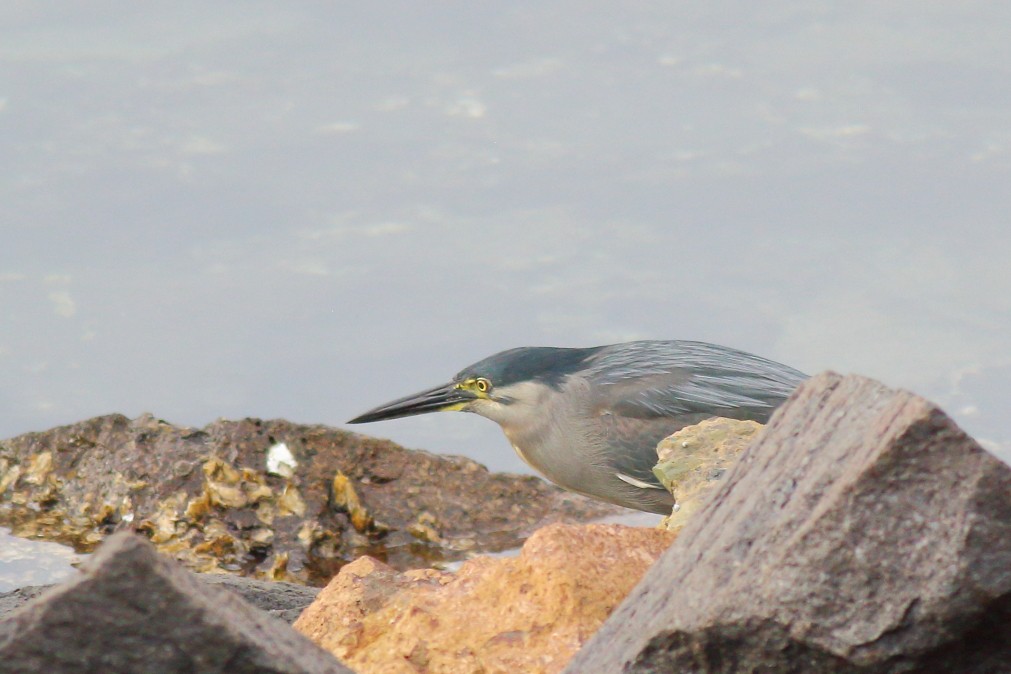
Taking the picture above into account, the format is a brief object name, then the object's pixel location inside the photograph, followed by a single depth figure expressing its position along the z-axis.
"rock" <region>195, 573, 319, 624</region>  7.83
